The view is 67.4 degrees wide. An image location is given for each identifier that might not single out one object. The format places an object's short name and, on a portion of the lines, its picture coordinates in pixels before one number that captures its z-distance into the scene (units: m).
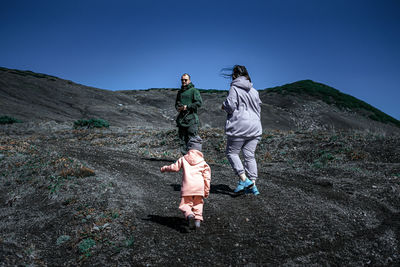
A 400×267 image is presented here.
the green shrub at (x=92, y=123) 19.06
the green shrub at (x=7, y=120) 20.77
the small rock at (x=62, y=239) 3.77
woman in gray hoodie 5.06
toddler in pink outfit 3.85
